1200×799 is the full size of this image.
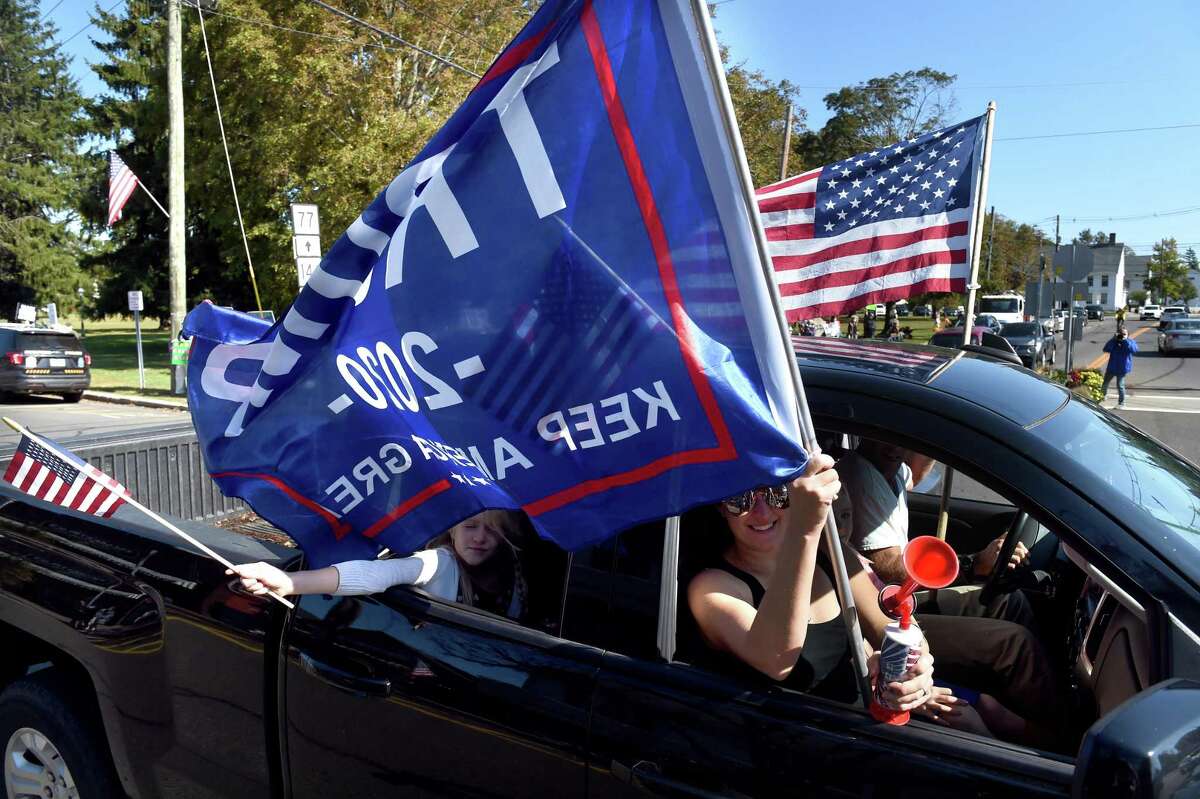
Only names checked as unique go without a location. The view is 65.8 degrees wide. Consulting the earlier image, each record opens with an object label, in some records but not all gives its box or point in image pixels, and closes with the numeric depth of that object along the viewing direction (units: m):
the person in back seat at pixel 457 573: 2.24
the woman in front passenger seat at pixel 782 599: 1.72
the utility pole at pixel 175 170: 19.34
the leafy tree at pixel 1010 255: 71.12
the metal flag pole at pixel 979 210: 5.60
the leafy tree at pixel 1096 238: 145.38
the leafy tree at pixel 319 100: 20.50
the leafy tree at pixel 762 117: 30.48
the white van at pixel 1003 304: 50.38
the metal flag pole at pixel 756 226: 1.62
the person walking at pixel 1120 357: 19.95
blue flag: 1.69
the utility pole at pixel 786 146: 27.00
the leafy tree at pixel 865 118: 45.84
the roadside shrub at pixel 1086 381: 16.33
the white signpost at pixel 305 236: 13.53
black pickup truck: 1.68
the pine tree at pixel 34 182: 48.44
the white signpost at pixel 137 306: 23.36
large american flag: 5.95
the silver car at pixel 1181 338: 39.56
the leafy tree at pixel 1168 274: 117.81
